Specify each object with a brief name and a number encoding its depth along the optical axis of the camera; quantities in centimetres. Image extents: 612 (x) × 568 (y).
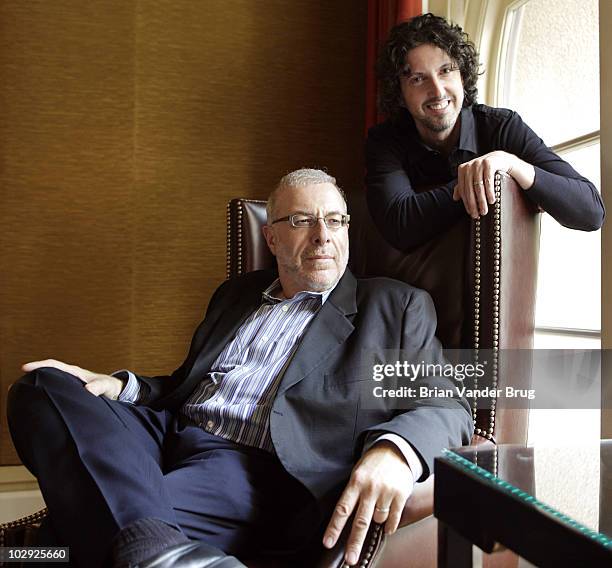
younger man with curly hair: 159
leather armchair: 153
